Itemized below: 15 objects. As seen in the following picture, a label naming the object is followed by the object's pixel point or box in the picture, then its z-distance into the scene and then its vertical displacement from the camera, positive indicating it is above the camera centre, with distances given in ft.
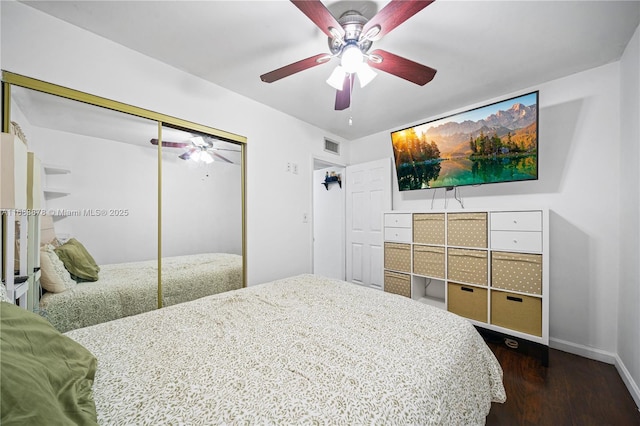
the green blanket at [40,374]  1.60 -1.34
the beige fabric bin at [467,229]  7.64 -0.54
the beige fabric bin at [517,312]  6.72 -2.90
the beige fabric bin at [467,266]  7.61 -1.74
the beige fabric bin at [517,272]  6.72 -1.72
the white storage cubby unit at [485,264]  6.73 -1.68
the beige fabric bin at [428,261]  8.60 -1.77
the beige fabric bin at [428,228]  8.61 -0.55
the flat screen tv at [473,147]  7.13 +2.28
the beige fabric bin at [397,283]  9.50 -2.88
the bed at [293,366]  2.38 -1.96
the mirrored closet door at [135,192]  5.29 +0.58
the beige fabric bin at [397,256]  9.54 -1.79
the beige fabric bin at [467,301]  7.62 -2.92
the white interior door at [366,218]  11.35 -0.24
